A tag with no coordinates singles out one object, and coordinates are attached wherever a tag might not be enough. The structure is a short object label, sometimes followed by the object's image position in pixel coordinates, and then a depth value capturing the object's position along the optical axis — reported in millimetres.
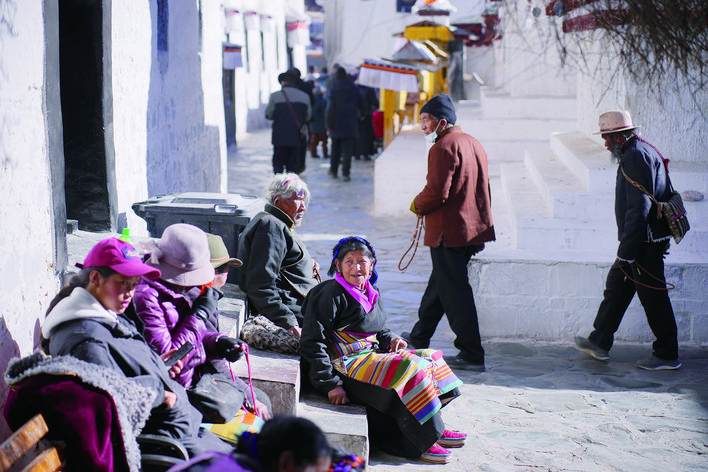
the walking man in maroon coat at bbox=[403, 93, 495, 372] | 5707
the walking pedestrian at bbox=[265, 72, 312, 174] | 13086
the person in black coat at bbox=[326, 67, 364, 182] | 14789
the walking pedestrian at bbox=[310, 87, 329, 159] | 18078
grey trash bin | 5668
